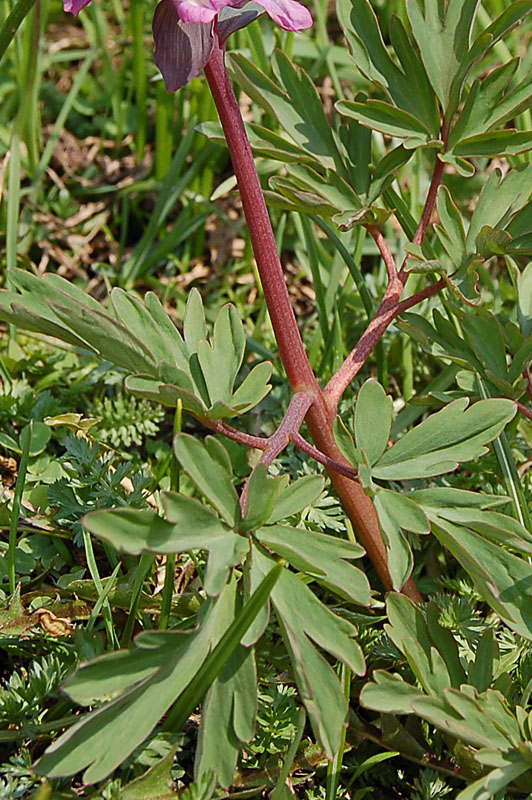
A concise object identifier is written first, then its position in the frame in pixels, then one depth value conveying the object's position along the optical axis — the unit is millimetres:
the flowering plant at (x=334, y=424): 362
